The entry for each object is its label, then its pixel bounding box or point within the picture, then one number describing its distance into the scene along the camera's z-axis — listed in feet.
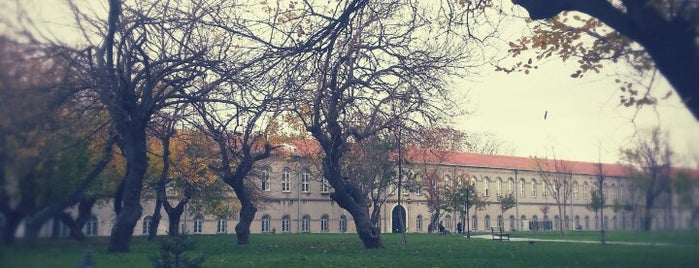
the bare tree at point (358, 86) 39.49
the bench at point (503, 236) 129.10
